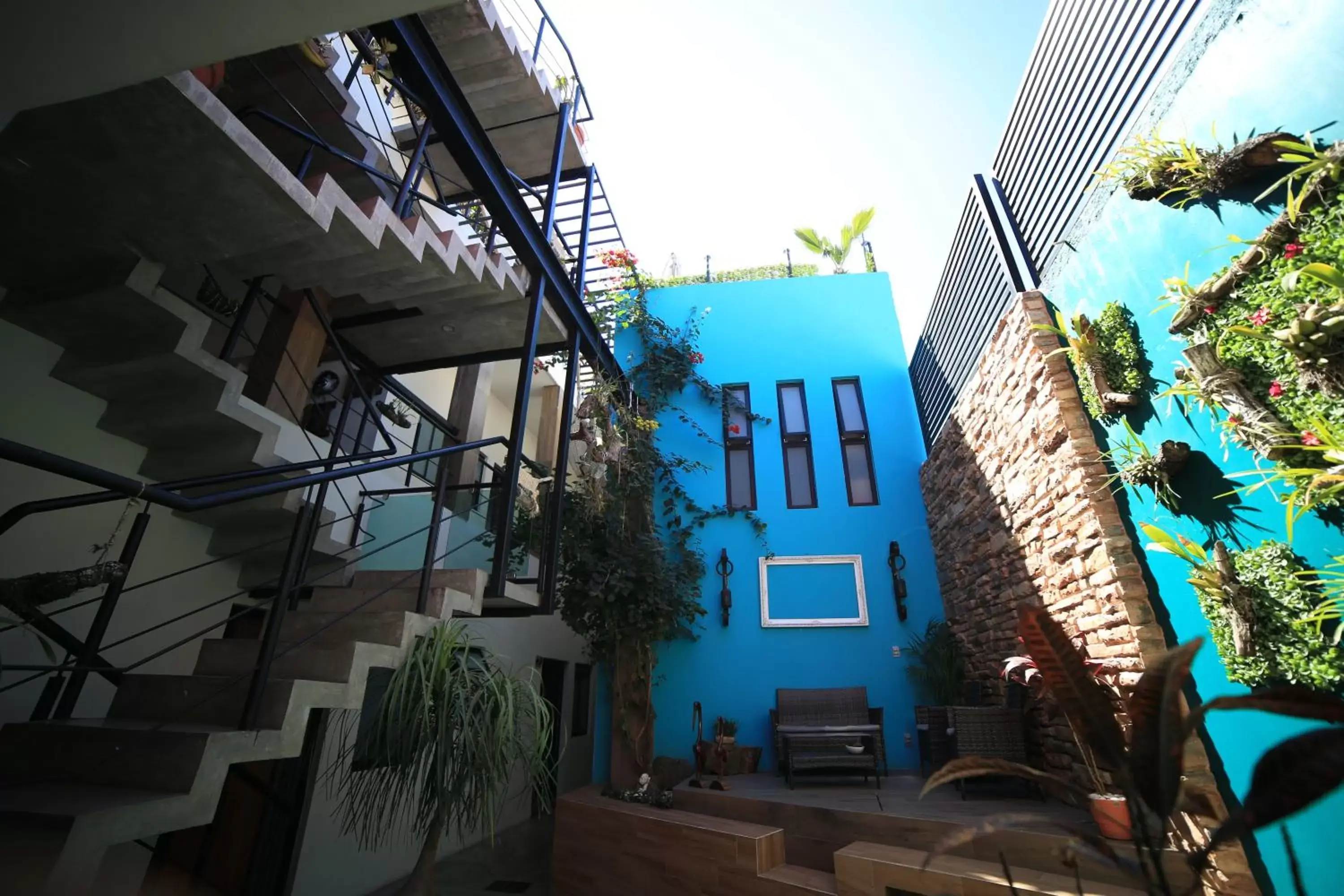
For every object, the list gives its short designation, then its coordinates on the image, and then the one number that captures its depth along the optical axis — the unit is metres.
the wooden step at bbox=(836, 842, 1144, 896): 2.57
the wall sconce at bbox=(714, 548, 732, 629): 6.18
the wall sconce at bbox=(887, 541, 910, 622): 5.89
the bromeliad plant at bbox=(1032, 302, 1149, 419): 2.94
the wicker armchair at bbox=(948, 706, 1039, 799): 3.91
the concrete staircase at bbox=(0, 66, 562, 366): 2.06
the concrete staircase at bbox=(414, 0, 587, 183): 4.42
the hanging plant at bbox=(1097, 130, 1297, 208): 2.24
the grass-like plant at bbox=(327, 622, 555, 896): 2.49
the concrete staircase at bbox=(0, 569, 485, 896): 1.46
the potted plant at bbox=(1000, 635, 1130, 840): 2.64
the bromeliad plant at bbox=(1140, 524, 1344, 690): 2.05
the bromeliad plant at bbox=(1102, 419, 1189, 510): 2.65
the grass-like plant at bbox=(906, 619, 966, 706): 5.28
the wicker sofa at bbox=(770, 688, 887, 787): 4.37
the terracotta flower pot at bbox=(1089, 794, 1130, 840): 2.63
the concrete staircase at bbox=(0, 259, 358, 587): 2.65
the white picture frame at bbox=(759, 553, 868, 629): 5.95
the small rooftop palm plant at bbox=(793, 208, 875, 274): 9.97
